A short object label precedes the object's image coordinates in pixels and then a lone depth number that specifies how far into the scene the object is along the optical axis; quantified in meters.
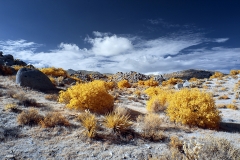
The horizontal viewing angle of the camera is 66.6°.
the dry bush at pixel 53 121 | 8.00
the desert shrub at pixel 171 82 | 36.80
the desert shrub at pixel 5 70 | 19.98
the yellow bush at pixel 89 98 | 11.05
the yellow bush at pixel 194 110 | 9.80
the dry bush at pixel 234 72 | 39.94
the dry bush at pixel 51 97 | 13.34
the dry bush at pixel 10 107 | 9.16
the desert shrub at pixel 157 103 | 12.55
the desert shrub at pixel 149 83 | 36.67
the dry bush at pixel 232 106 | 16.00
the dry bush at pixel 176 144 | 7.04
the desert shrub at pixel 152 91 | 20.24
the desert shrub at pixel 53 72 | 27.09
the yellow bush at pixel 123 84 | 32.62
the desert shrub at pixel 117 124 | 7.98
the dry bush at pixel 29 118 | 8.08
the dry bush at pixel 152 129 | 7.78
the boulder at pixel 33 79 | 15.69
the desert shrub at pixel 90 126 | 7.38
